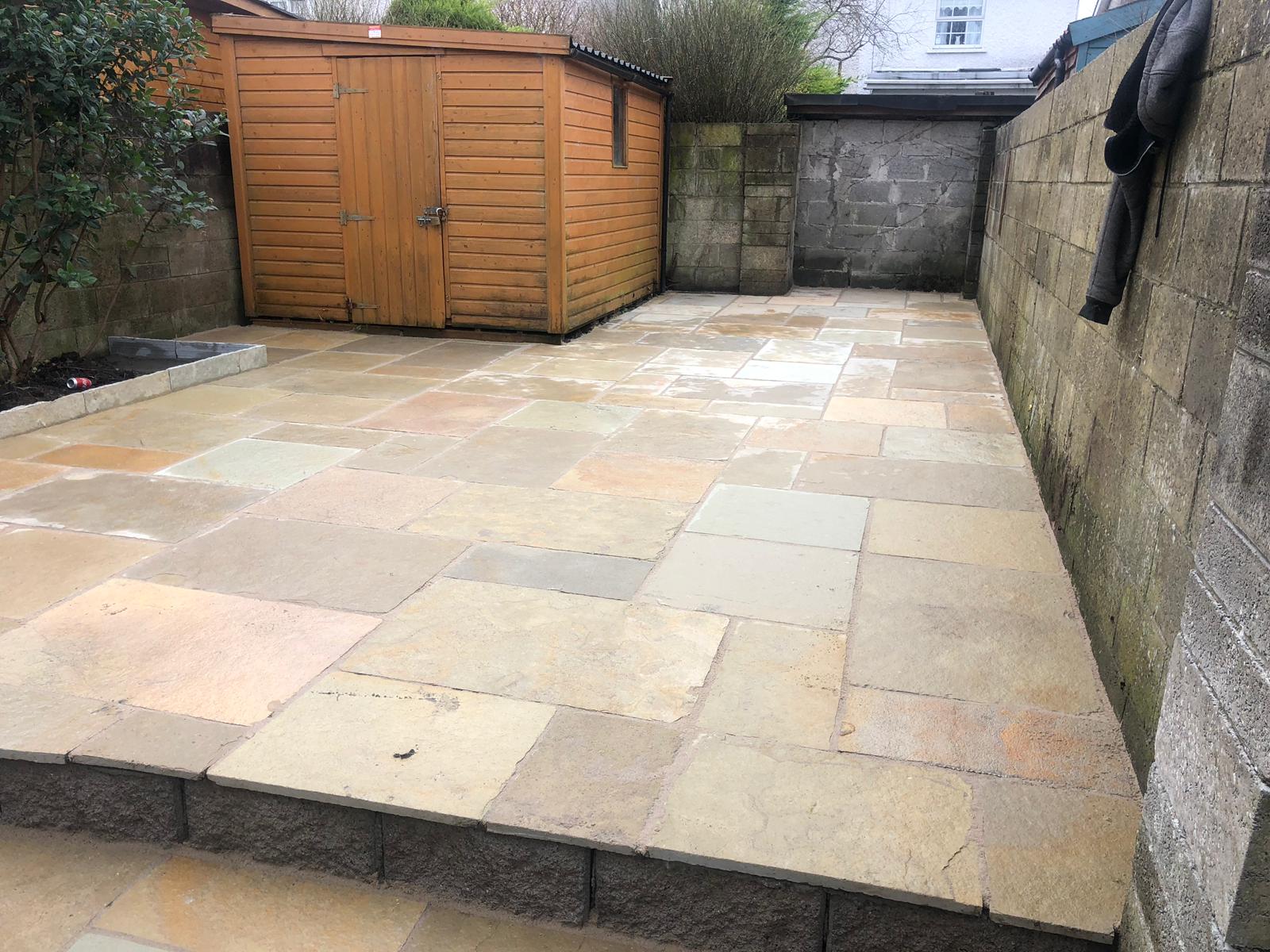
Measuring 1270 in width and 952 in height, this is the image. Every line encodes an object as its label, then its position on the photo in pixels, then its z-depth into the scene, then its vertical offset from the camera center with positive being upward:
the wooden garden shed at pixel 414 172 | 7.43 +0.32
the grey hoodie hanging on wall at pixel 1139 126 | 2.46 +0.26
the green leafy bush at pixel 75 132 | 5.17 +0.43
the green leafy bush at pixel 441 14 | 13.14 +2.62
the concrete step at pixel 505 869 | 1.94 -1.37
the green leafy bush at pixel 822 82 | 15.22 +2.27
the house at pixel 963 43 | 20.31 +3.68
